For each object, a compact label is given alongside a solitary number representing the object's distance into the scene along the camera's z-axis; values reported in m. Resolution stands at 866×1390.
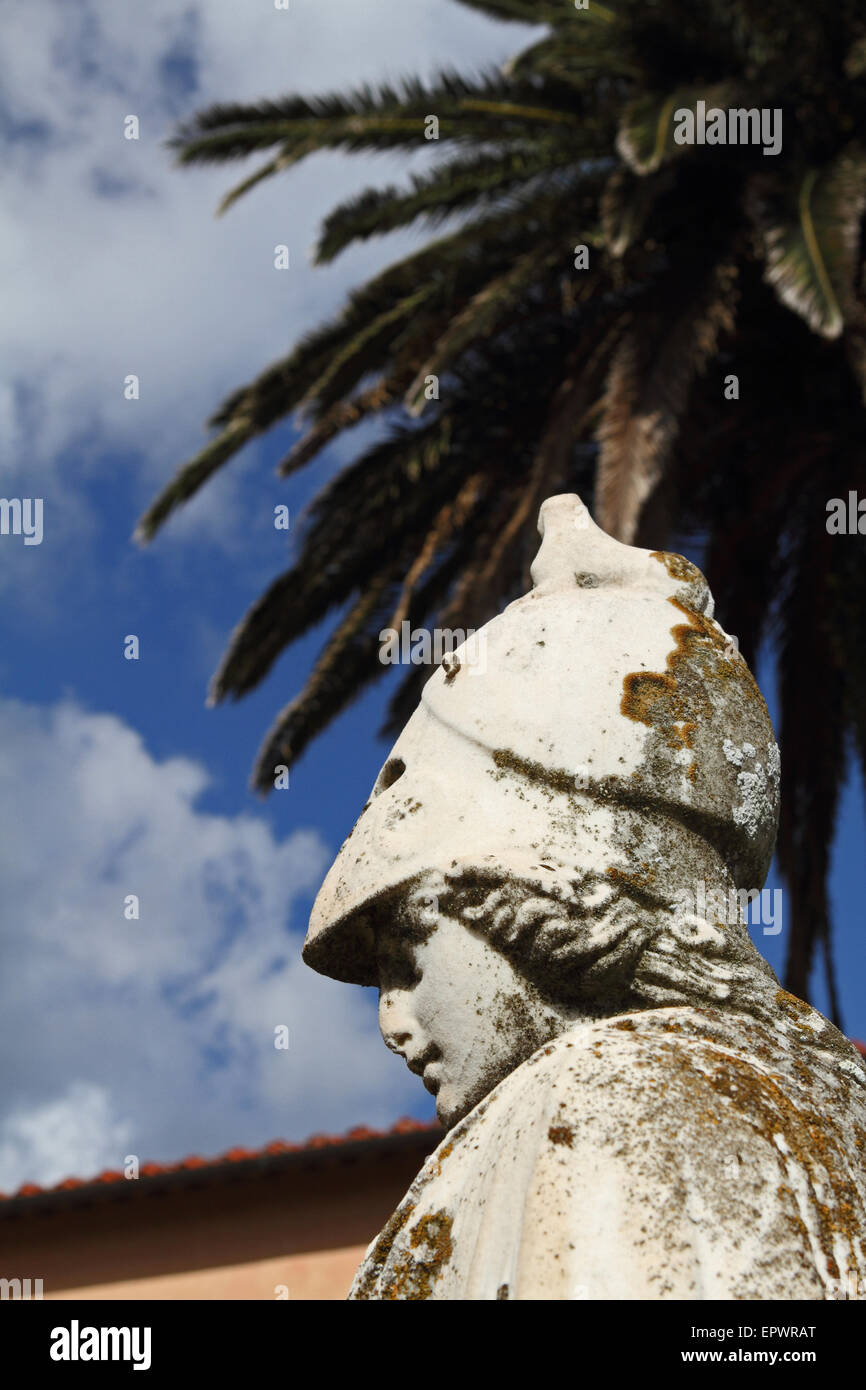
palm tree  9.57
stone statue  1.98
